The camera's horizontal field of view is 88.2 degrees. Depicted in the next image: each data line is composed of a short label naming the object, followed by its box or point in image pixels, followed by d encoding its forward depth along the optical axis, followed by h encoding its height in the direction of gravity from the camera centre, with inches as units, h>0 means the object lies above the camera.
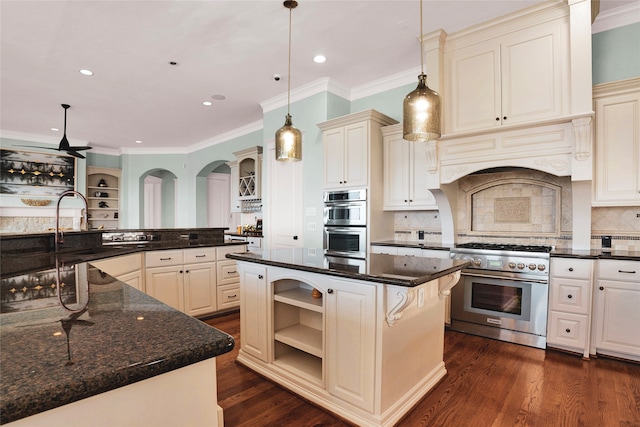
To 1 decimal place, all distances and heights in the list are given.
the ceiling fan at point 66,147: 207.6 +40.9
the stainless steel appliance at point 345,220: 157.2 -4.2
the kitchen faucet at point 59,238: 99.1 -8.1
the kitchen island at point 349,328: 72.6 -30.6
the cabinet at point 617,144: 110.7 +23.3
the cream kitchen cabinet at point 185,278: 137.7 -29.1
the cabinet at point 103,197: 314.0 +14.5
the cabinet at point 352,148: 154.9 +31.2
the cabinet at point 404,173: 151.3 +18.2
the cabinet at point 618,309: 103.7 -31.2
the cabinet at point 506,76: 112.3 +49.9
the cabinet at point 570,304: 109.3 -31.3
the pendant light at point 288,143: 102.5 +21.4
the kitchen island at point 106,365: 22.6 -11.8
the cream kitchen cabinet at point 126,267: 104.4 -19.7
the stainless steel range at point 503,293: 117.4 -30.9
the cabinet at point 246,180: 235.3 +24.1
